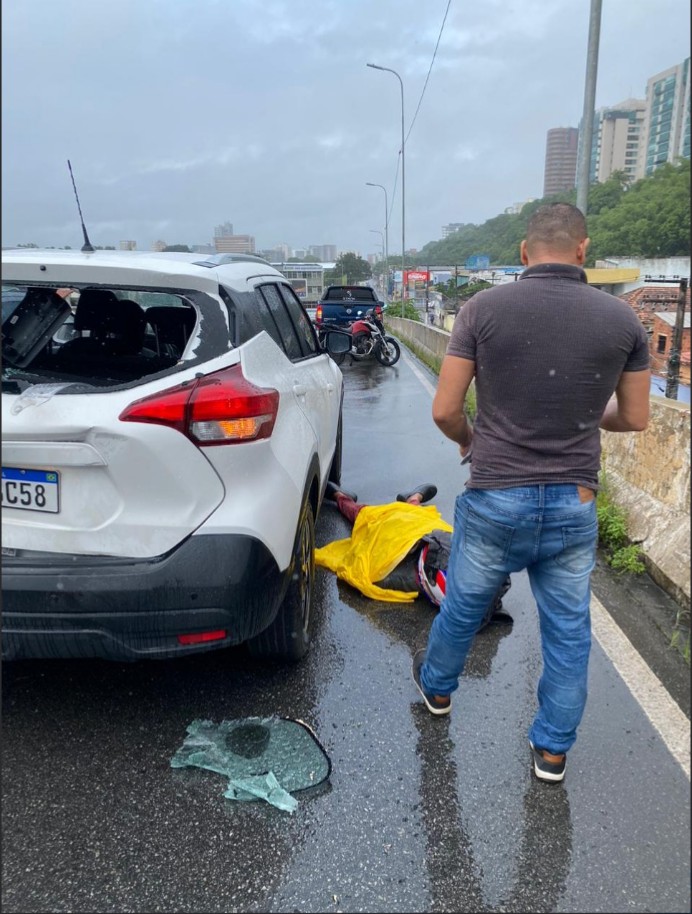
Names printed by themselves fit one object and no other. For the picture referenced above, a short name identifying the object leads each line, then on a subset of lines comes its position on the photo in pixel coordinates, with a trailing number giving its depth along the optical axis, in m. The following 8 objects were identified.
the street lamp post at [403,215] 33.66
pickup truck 19.91
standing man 2.04
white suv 2.24
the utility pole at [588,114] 7.82
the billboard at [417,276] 99.90
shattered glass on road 2.39
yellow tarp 3.93
